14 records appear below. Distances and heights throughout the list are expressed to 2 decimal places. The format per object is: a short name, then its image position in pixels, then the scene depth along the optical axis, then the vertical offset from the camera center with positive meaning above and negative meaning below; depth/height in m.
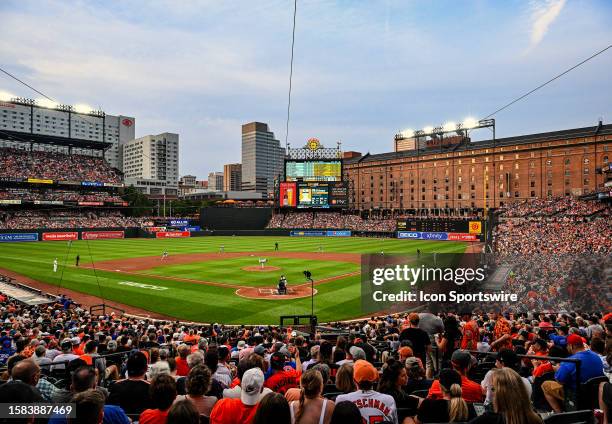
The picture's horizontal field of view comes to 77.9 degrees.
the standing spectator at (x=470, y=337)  9.73 -3.30
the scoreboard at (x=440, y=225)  66.94 -2.91
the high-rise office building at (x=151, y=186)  175.88 +11.02
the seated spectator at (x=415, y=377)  5.45 -2.47
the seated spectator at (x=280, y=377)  5.53 -2.50
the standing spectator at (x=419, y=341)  7.80 -2.70
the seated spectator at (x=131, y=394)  4.76 -2.34
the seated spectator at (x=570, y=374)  5.21 -2.41
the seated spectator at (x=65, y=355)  8.18 -3.29
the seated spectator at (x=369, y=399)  4.14 -2.11
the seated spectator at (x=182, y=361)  7.57 -3.11
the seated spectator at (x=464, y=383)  5.14 -2.33
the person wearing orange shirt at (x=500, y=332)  7.79 -3.26
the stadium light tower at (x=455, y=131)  80.44 +19.10
